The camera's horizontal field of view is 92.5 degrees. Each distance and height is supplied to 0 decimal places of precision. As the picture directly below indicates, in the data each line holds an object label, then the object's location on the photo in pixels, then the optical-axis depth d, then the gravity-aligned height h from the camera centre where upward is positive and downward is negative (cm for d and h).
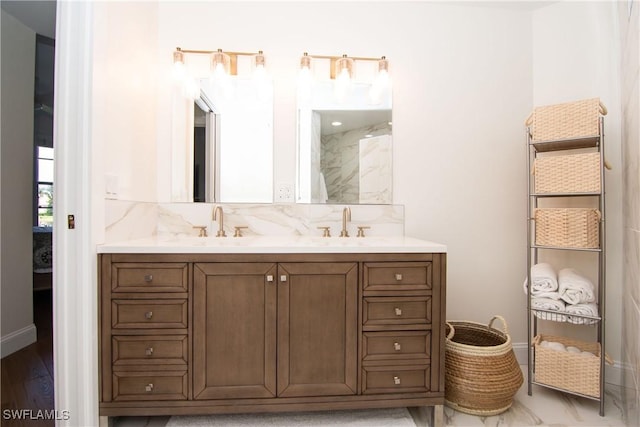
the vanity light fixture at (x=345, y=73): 191 +89
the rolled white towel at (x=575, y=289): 157 -39
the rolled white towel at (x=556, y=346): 167 -73
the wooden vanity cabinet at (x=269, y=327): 133 -51
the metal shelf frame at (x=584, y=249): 154 -17
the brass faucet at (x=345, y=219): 191 -4
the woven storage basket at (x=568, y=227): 157 -7
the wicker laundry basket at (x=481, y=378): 149 -81
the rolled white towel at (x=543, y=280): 164 -35
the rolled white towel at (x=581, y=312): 156 -50
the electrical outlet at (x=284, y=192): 195 +13
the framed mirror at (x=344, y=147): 197 +43
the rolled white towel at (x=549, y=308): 161 -50
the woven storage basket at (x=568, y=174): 155 +22
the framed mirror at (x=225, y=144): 192 +43
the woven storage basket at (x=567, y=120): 157 +50
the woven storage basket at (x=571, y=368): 157 -81
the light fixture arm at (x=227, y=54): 188 +99
